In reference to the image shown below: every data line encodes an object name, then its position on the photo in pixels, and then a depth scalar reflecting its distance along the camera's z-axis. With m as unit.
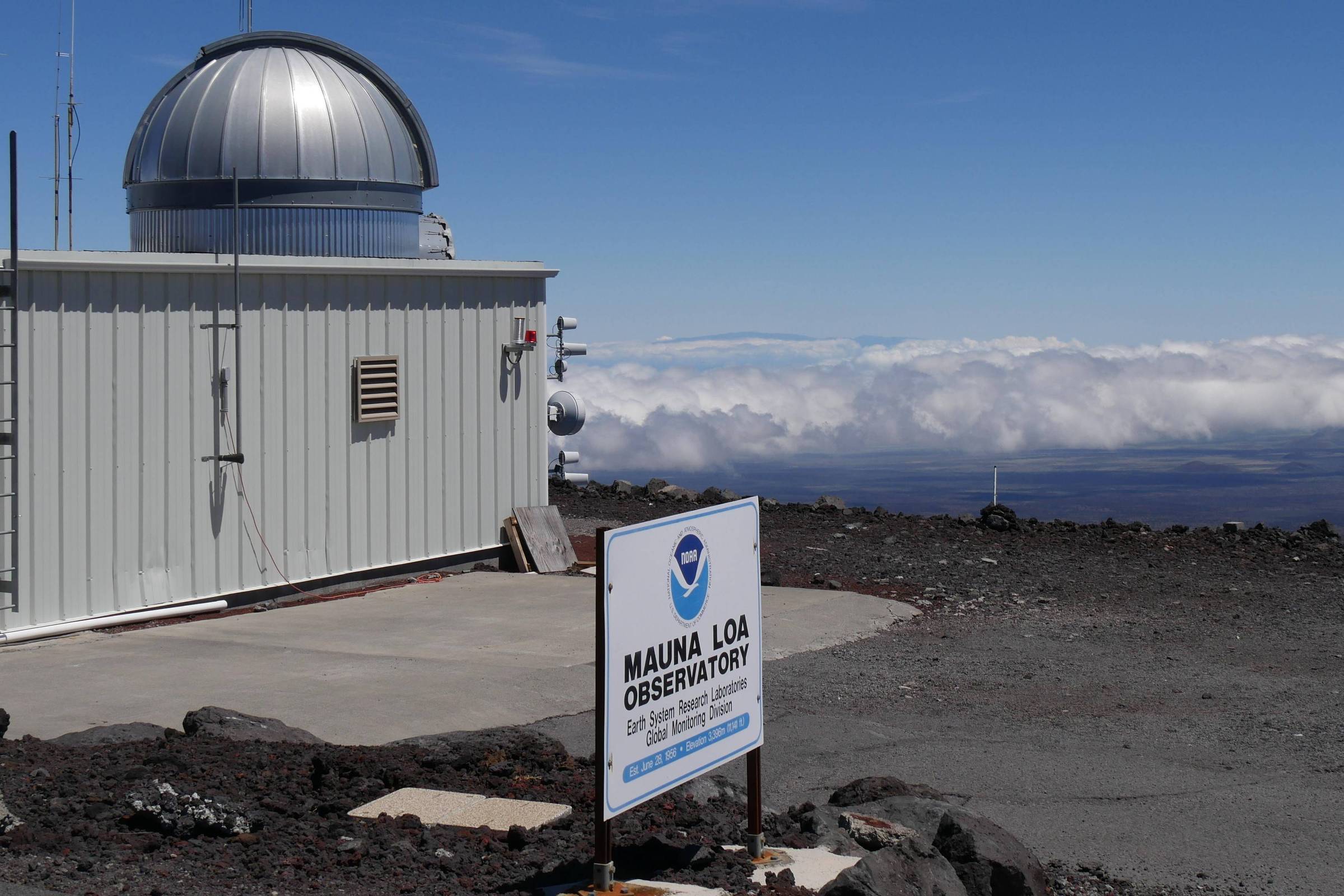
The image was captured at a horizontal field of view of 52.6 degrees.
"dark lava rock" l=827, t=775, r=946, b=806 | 5.91
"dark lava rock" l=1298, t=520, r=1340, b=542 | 16.08
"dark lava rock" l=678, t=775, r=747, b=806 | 5.62
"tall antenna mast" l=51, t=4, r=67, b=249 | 12.52
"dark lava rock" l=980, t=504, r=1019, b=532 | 16.78
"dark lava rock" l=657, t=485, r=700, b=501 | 20.17
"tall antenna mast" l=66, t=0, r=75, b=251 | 12.57
